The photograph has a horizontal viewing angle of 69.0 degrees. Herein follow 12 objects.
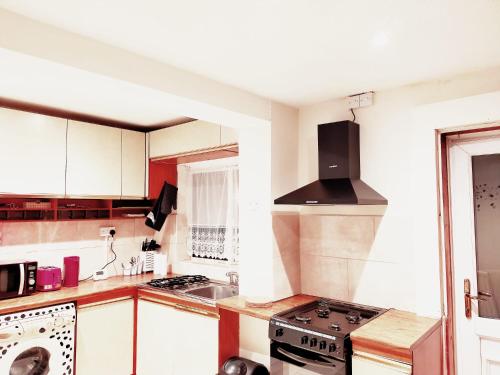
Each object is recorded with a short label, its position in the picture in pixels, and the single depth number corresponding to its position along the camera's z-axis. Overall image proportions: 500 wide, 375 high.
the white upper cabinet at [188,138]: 2.98
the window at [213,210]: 3.44
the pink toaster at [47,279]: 2.88
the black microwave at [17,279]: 2.63
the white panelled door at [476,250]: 2.20
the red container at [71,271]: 3.08
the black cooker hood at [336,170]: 2.27
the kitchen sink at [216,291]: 3.09
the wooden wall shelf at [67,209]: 2.89
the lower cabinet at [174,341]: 2.63
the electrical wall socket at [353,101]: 2.56
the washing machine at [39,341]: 2.40
